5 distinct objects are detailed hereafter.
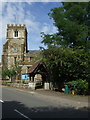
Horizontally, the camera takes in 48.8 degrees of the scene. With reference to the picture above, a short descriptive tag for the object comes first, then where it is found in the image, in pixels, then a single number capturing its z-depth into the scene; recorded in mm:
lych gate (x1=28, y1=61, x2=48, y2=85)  14889
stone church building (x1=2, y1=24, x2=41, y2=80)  31887
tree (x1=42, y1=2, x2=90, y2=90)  10957
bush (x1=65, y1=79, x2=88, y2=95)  10290
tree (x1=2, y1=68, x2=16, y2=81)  23419
